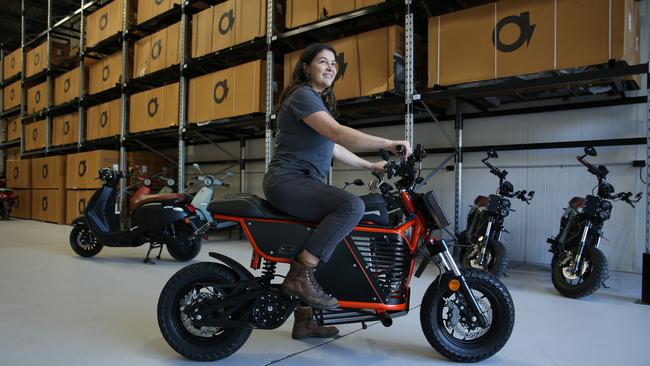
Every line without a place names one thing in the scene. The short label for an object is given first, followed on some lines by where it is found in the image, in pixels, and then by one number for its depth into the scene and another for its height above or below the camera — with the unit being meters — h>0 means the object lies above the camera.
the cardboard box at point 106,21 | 6.94 +2.65
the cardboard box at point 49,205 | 8.04 -0.40
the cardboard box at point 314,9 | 4.25 +1.76
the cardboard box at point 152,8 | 6.11 +2.50
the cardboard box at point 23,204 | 9.22 -0.43
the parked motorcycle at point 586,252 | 2.86 -0.41
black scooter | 4.04 -0.39
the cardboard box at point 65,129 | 8.11 +1.03
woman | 1.70 +0.09
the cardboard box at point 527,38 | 2.97 +1.10
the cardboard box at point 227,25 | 5.03 +1.90
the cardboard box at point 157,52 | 6.02 +1.88
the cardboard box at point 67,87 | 8.03 +1.80
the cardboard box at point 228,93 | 4.96 +1.09
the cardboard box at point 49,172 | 7.99 +0.21
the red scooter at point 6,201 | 8.93 -0.35
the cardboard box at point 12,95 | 10.33 +2.09
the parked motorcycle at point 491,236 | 3.46 -0.38
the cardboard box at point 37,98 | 9.09 +1.78
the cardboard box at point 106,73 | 7.11 +1.84
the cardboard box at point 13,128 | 10.53 +1.33
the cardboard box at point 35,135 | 9.18 +1.02
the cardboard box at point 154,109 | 5.99 +1.07
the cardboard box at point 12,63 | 10.31 +2.86
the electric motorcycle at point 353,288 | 1.81 -0.42
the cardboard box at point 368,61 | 3.98 +1.16
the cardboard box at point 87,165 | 7.08 +0.31
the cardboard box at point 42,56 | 9.00 +2.64
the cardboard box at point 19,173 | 9.19 +0.22
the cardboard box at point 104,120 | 7.07 +1.06
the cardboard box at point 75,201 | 7.36 -0.29
